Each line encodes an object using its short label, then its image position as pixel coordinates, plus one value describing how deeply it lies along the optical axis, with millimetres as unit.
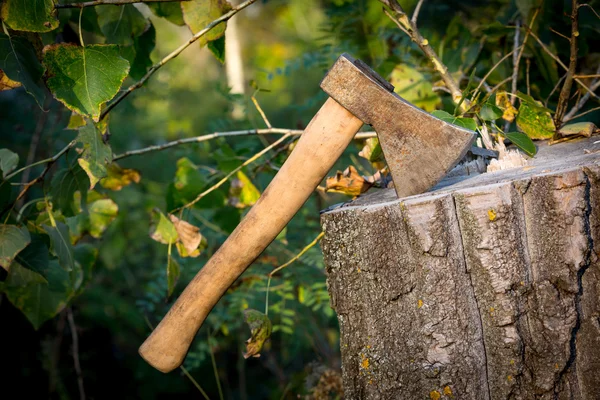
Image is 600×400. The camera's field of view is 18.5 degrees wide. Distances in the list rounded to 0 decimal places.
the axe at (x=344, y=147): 1719
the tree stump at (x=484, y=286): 1671
